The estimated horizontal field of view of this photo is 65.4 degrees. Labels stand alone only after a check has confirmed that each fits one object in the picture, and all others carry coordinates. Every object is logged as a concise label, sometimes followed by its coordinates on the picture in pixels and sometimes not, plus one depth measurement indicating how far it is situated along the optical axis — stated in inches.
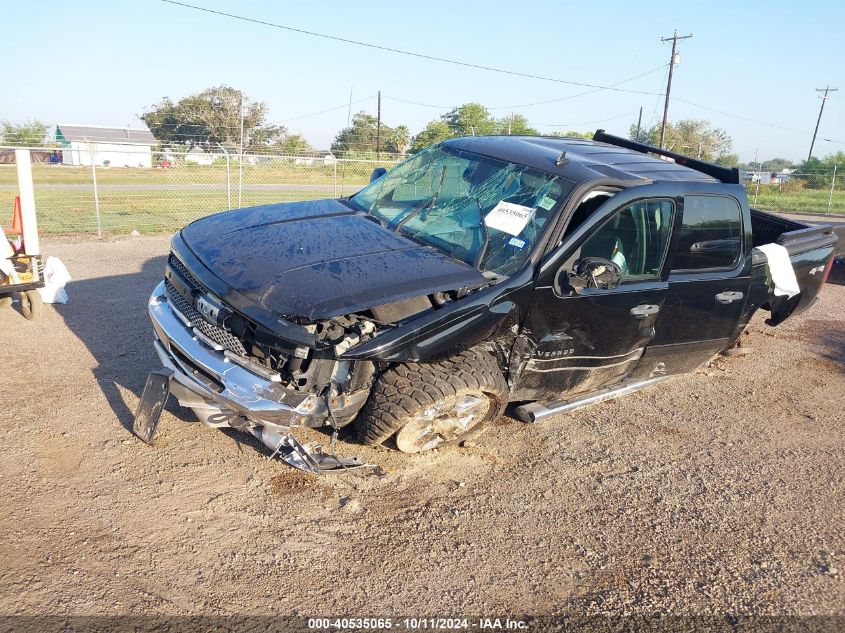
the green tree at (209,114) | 1640.0
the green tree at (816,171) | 1352.1
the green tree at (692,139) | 1768.0
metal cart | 235.6
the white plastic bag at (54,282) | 257.4
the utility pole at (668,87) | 1519.4
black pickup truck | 135.6
